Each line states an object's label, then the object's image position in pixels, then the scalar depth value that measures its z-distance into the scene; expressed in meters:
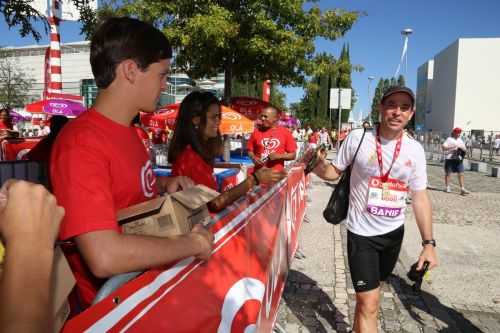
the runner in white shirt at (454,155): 11.14
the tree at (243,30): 8.76
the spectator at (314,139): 21.79
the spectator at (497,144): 30.63
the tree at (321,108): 62.84
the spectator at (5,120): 10.72
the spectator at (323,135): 25.56
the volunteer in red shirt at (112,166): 1.09
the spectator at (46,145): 4.38
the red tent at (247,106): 11.27
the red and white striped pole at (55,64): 13.11
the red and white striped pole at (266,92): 17.04
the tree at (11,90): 33.38
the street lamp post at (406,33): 24.48
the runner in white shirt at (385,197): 2.71
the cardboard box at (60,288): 0.95
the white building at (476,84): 59.94
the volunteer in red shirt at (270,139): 6.60
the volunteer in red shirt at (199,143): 2.61
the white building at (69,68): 51.19
